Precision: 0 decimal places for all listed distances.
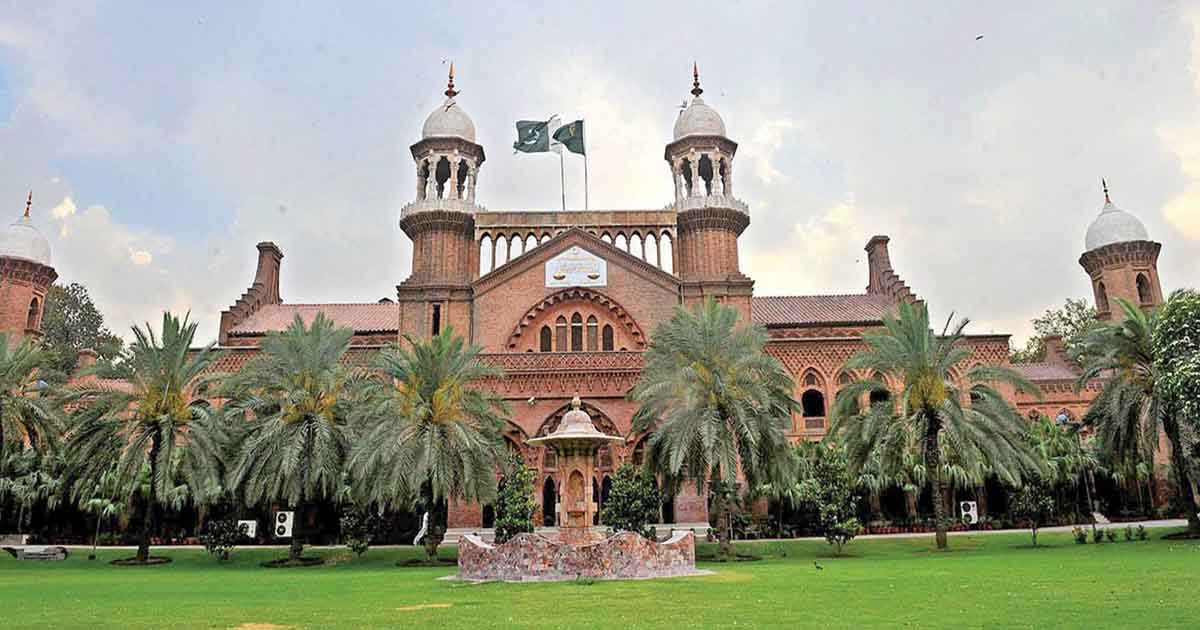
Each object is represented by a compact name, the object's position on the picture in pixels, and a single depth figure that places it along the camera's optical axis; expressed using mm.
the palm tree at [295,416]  26969
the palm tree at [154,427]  28094
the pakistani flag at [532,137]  41562
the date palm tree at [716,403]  26094
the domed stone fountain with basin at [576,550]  18656
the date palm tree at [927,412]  27062
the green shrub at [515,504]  29781
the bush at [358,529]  28094
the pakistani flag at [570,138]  41969
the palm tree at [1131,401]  26406
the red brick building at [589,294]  36844
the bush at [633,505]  29672
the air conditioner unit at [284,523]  34078
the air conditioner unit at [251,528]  34438
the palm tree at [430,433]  26047
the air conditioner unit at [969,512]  35469
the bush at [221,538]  28672
